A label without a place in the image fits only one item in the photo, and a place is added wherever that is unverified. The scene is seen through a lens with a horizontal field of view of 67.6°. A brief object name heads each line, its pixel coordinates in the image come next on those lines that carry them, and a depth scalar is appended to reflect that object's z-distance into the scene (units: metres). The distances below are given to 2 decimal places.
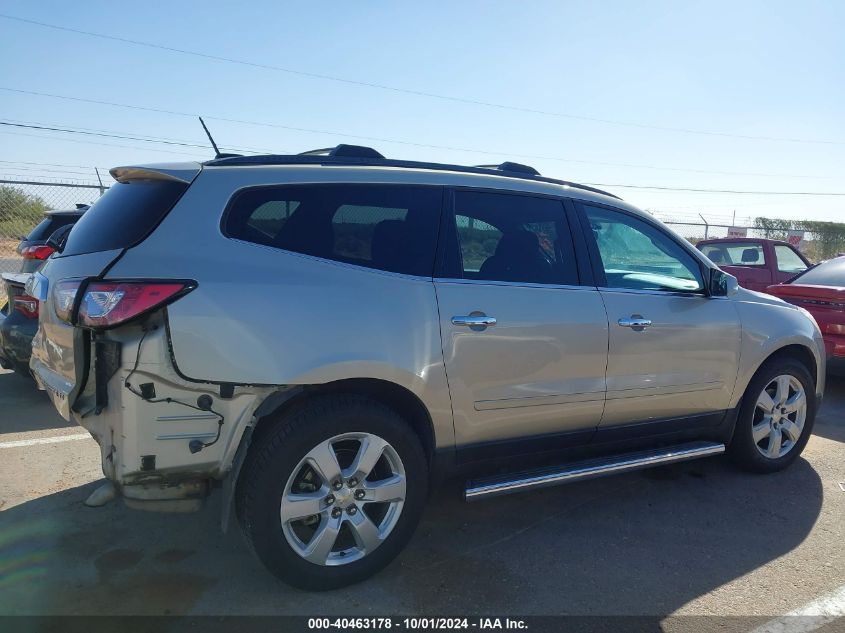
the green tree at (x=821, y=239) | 26.02
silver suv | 2.53
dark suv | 5.11
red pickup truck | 10.70
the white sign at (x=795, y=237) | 24.16
